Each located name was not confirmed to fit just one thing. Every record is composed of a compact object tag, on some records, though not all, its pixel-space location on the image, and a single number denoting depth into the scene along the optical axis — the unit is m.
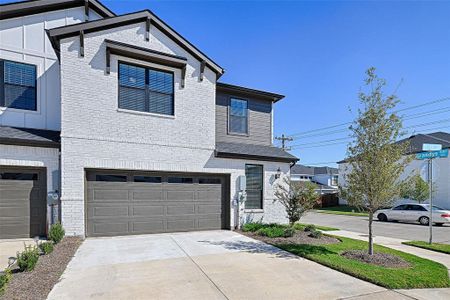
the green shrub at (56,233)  7.65
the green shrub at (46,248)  6.64
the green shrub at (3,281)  3.87
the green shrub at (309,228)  10.93
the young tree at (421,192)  21.83
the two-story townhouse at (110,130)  8.76
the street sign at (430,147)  9.53
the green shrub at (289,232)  9.75
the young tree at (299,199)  11.02
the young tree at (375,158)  6.98
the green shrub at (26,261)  5.37
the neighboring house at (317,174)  59.60
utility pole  39.13
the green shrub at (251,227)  10.86
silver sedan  16.89
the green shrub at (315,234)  9.87
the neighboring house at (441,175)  24.67
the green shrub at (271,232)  9.75
